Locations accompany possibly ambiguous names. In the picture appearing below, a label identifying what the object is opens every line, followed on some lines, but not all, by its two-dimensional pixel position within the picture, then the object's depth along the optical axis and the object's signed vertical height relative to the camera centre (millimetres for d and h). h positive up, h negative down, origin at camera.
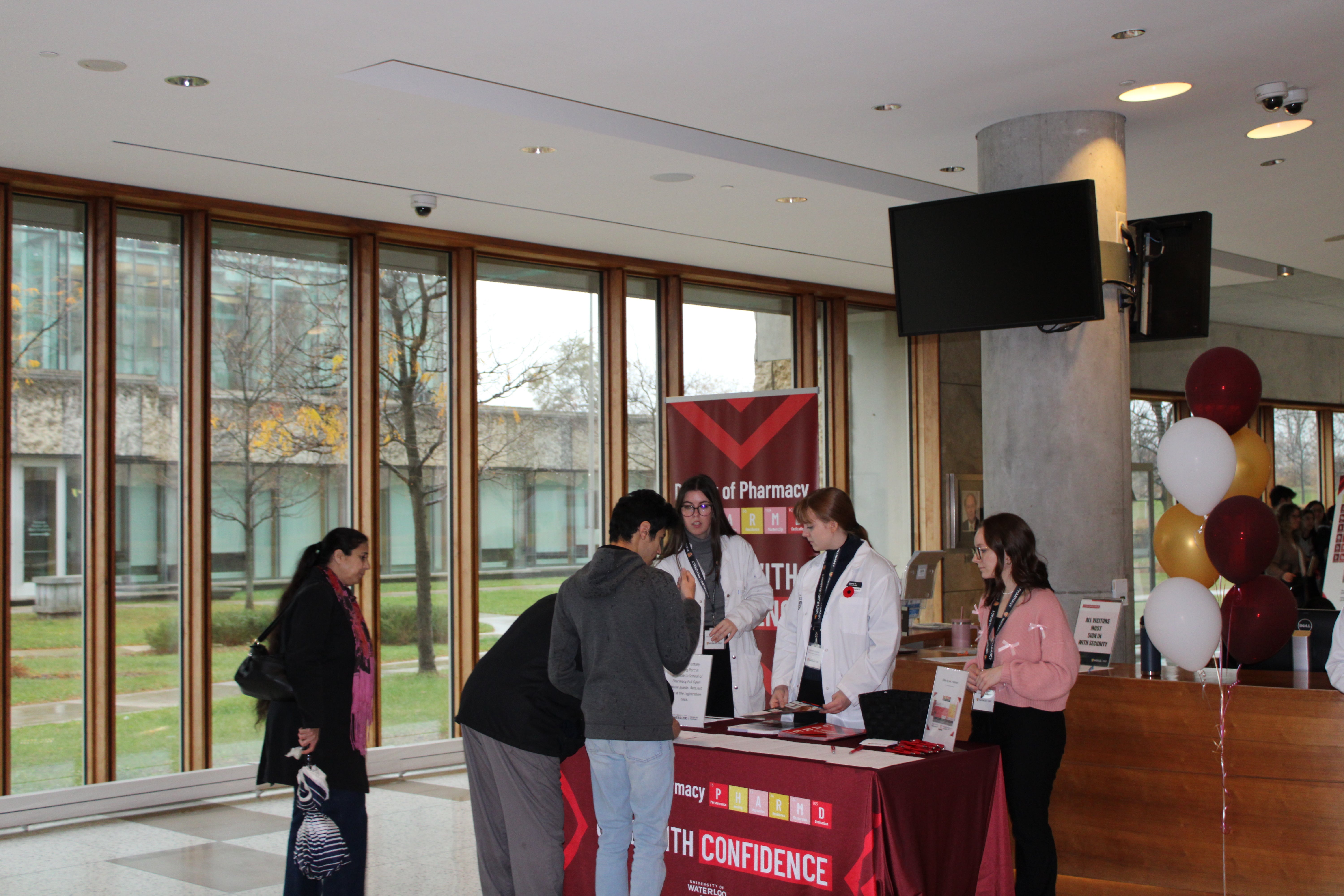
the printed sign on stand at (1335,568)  4852 -307
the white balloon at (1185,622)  4664 -490
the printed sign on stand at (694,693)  4496 -709
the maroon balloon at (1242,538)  4750 -171
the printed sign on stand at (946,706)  3889 -675
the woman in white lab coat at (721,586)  5457 -383
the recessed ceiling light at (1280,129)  6156 +1865
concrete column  5934 +418
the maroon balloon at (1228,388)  4984 +435
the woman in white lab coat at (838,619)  4582 -463
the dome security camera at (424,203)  7262 +1805
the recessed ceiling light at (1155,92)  5574 +1866
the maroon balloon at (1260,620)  4734 -492
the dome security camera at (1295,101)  5609 +1818
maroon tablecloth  3691 -1037
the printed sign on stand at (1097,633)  5125 -585
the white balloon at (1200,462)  4785 +130
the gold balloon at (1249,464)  5105 +125
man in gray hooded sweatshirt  3777 -524
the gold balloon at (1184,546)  5109 -217
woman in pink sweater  4223 -649
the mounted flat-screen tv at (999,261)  5551 +1118
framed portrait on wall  11344 -116
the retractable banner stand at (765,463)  6863 +215
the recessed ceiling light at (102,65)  5031 +1842
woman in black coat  4090 -670
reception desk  4465 -1129
